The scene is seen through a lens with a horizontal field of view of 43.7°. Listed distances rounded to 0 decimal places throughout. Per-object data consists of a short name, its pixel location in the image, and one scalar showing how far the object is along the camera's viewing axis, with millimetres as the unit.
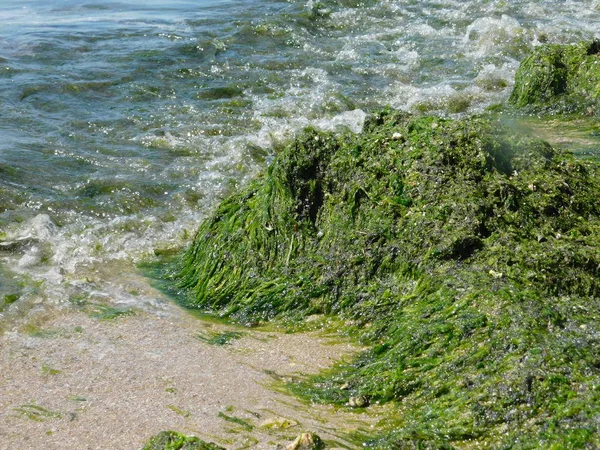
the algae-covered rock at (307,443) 3307
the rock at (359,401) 3831
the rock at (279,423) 3590
